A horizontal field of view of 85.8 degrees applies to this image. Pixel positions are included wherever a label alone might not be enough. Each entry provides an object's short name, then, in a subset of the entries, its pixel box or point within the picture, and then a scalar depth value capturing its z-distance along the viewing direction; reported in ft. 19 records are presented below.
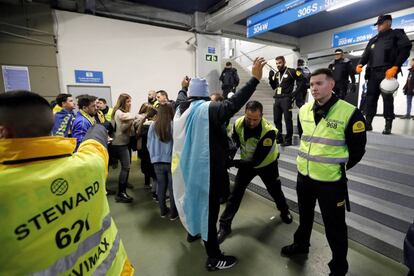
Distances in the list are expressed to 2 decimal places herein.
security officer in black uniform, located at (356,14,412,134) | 10.56
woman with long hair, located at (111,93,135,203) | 11.28
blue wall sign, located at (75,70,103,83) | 18.30
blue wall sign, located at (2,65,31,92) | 15.89
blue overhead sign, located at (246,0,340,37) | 12.73
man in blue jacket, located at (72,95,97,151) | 8.95
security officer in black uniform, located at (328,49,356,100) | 16.38
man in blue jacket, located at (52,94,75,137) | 9.32
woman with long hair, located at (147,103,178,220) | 9.02
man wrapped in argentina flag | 5.68
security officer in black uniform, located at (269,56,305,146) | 13.84
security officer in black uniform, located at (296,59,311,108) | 15.82
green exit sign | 23.68
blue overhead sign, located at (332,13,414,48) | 21.06
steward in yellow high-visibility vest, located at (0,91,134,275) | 2.16
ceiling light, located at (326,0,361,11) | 12.15
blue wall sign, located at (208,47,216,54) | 23.51
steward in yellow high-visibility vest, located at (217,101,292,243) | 7.98
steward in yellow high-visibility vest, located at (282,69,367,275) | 5.54
